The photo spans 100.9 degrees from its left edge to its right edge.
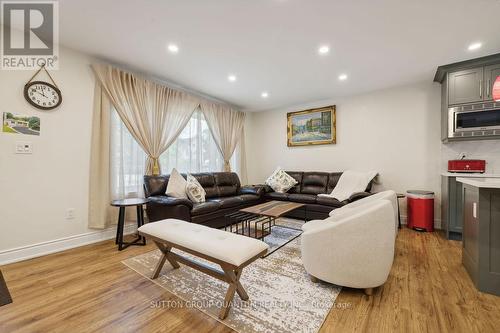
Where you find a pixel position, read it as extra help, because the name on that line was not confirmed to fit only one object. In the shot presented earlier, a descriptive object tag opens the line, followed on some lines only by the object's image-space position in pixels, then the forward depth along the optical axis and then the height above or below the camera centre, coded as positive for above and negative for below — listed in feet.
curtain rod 10.25 +5.06
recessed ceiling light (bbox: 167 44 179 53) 8.66 +5.03
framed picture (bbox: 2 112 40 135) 7.54 +1.53
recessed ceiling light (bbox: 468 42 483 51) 8.29 +4.99
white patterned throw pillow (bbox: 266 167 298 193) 15.03 -1.13
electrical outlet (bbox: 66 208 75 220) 8.86 -2.12
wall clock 7.97 +2.82
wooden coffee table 9.53 -2.58
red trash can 11.00 -2.27
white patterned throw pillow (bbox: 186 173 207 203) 11.27 -1.38
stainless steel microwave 9.28 +2.27
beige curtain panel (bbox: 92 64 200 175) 10.03 +3.22
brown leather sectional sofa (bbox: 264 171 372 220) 11.89 -1.84
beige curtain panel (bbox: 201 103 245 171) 15.35 +3.22
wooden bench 4.73 -2.03
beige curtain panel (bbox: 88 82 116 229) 9.46 -0.05
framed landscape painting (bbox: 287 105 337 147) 15.31 +3.13
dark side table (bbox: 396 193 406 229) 11.70 -1.63
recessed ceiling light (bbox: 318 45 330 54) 8.66 +5.03
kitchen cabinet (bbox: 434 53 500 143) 9.25 +3.76
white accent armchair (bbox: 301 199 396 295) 5.40 -2.15
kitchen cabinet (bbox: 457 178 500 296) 5.55 -1.84
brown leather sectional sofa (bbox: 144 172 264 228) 9.75 -1.94
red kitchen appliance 10.03 +0.12
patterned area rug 4.74 -3.55
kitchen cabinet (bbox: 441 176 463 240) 9.75 -1.97
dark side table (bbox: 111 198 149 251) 8.77 -2.36
